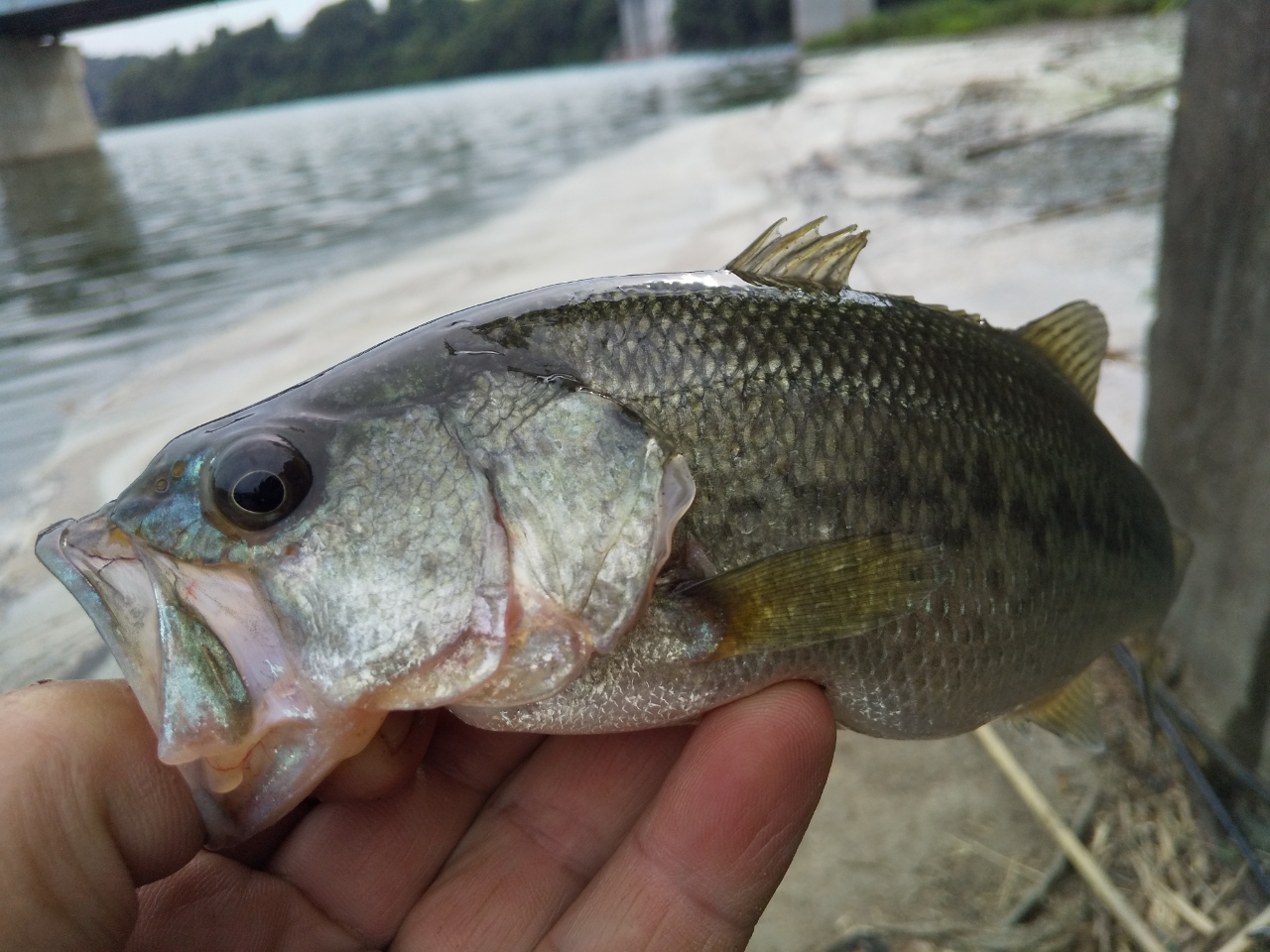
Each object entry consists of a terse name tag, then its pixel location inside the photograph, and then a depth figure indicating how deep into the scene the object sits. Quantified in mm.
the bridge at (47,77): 27672
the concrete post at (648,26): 77812
